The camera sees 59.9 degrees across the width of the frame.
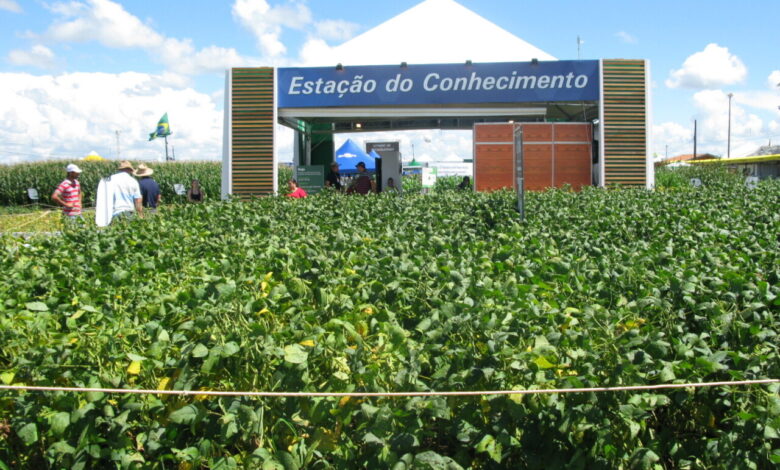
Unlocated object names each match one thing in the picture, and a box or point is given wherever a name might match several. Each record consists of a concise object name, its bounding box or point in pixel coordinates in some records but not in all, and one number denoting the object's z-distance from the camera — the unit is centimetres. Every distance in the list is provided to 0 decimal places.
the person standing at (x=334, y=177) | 1880
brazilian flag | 4916
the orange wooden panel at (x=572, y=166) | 1689
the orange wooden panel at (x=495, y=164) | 1672
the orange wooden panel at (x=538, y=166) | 1678
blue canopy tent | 2947
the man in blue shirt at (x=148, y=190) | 1262
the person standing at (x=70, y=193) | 1220
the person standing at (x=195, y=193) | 1608
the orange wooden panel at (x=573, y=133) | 1688
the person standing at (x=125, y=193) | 1082
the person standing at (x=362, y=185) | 1595
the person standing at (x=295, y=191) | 1325
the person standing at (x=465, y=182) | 2025
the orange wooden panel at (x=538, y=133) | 1675
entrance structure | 1617
